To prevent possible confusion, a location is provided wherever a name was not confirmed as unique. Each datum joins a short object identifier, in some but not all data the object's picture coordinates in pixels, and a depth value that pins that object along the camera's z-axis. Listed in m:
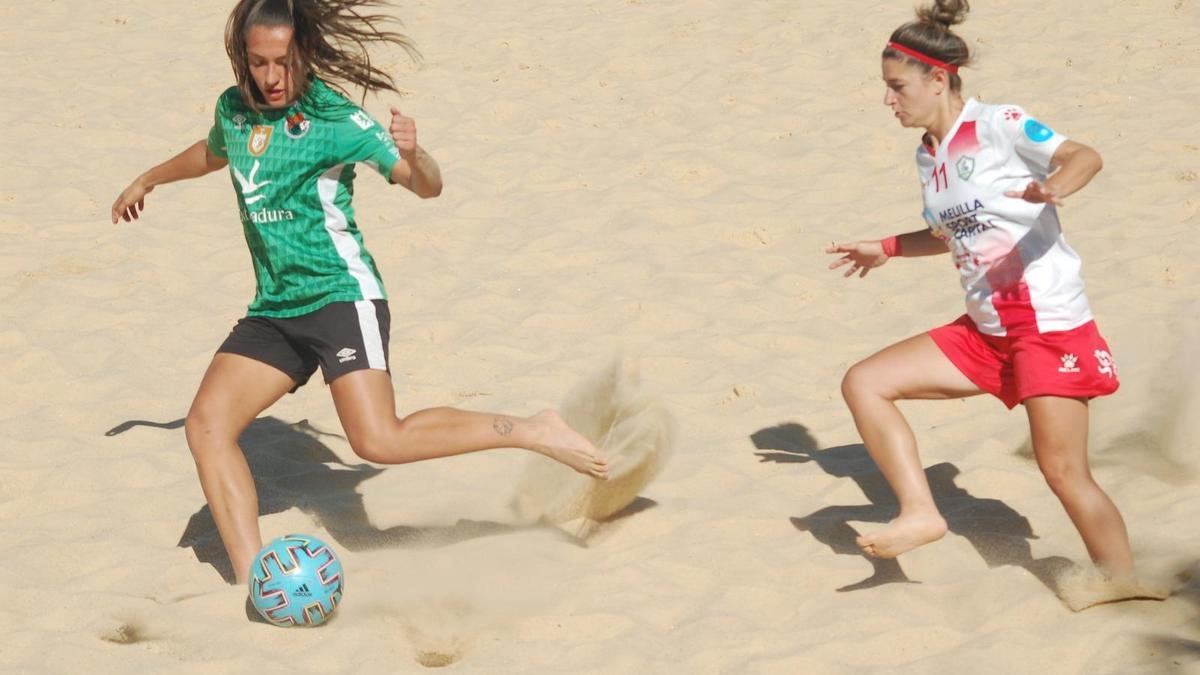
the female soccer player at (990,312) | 7.62
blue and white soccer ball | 7.61
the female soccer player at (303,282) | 8.27
